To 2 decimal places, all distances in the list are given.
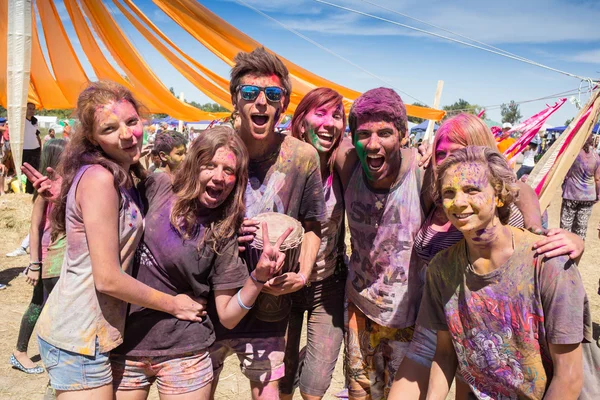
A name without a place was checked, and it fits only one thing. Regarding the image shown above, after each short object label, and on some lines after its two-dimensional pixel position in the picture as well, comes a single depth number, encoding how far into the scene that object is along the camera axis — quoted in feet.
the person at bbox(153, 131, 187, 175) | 15.12
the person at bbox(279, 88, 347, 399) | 9.06
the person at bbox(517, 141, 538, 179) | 35.66
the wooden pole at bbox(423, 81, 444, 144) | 31.12
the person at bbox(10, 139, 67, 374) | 10.48
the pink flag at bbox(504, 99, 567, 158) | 28.22
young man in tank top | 8.06
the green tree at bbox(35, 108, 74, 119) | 152.70
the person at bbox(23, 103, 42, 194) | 29.43
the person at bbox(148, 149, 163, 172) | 15.68
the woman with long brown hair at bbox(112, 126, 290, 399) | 6.54
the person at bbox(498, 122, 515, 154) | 33.43
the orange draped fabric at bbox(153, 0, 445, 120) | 23.12
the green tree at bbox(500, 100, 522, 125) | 222.28
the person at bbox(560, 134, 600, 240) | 23.36
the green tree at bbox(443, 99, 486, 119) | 196.13
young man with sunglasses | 7.73
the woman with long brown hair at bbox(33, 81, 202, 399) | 5.88
